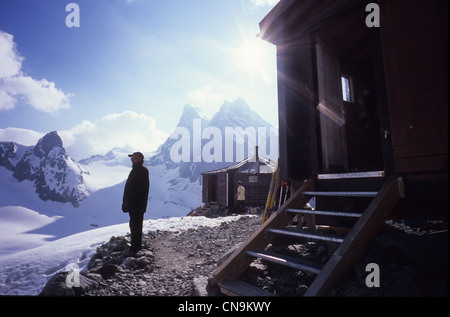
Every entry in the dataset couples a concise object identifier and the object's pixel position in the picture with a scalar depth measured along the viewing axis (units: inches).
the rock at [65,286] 115.3
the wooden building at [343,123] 105.3
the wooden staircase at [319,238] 88.5
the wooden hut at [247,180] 855.1
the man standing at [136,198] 199.9
